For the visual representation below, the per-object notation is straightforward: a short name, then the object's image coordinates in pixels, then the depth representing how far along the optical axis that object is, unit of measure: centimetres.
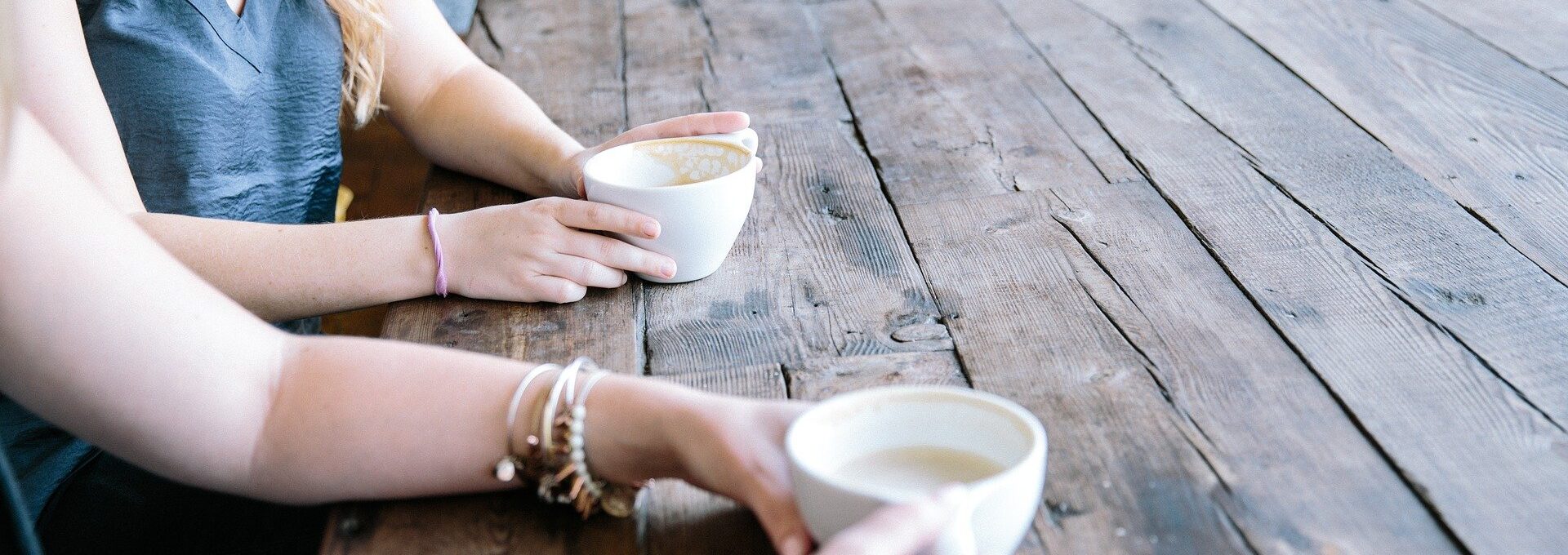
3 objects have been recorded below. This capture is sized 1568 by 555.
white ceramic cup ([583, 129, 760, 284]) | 78
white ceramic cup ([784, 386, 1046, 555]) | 47
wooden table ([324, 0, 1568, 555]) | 58
